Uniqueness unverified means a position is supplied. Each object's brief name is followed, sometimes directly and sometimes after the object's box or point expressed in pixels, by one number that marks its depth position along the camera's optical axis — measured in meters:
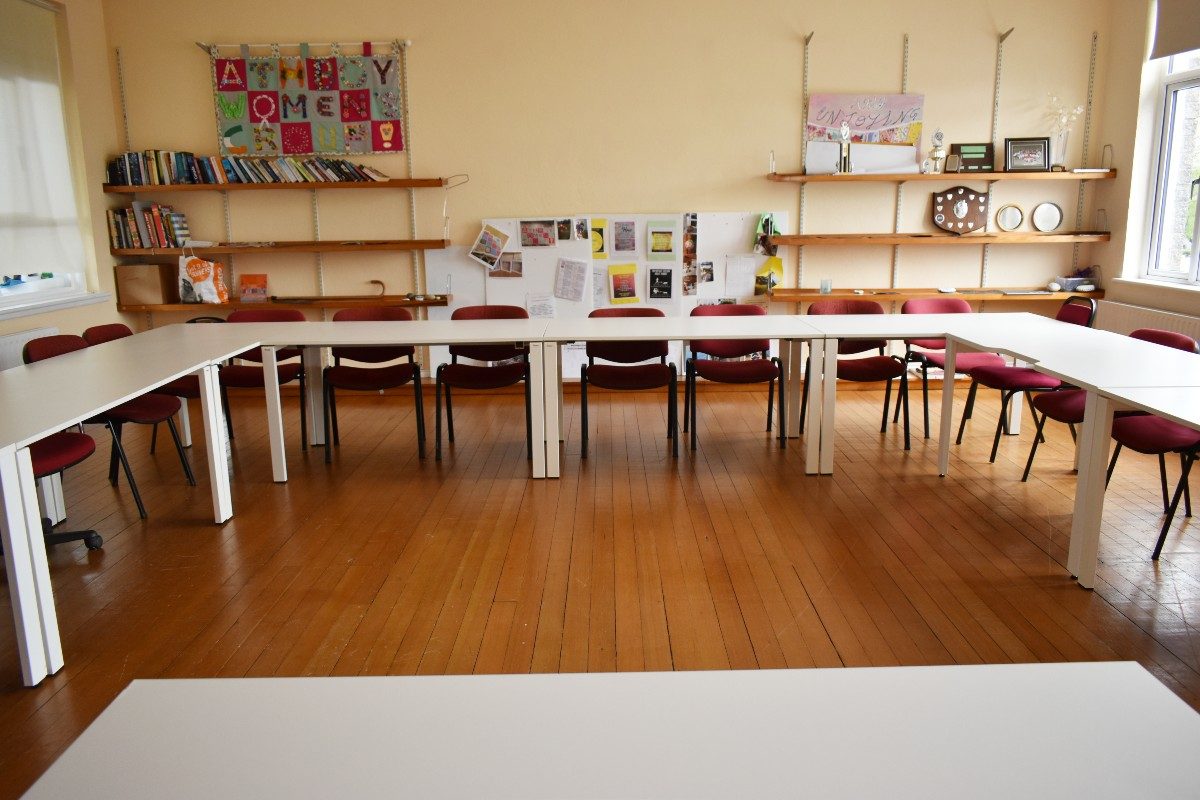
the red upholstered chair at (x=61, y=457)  3.92
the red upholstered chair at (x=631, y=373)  5.55
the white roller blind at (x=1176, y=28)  2.87
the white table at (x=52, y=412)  3.00
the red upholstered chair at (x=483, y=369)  5.66
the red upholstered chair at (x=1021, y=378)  5.32
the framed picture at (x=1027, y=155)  7.09
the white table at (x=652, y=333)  5.15
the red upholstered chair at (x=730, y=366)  5.71
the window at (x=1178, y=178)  6.30
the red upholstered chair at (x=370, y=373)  5.62
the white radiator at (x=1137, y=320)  5.86
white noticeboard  7.35
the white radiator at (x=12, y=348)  5.56
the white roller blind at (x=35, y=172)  6.02
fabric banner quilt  7.06
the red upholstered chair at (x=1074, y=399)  4.56
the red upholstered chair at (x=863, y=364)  5.84
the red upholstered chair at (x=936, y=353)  5.93
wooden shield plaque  7.30
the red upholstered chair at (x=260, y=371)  5.78
